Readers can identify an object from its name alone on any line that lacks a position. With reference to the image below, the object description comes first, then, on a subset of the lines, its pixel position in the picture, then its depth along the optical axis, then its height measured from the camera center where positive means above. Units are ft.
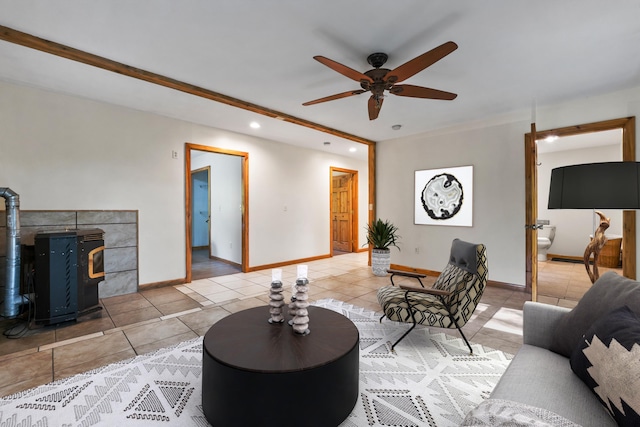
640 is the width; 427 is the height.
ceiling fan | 7.09 +3.73
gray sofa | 3.18 -2.20
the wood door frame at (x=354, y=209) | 25.45 +0.22
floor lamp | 5.24 +0.45
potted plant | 16.85 -1.89
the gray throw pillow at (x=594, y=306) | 4.28 -1.52
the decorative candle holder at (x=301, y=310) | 5.90 -2.01
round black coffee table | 4.58 -2.73
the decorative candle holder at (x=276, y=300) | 6.36 -1.96
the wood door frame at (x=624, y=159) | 11.10 +1.27
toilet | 20.30 -1.96
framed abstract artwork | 15.64 +0.82
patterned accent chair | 7.72 -2.55
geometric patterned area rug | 5.37 -3.79
